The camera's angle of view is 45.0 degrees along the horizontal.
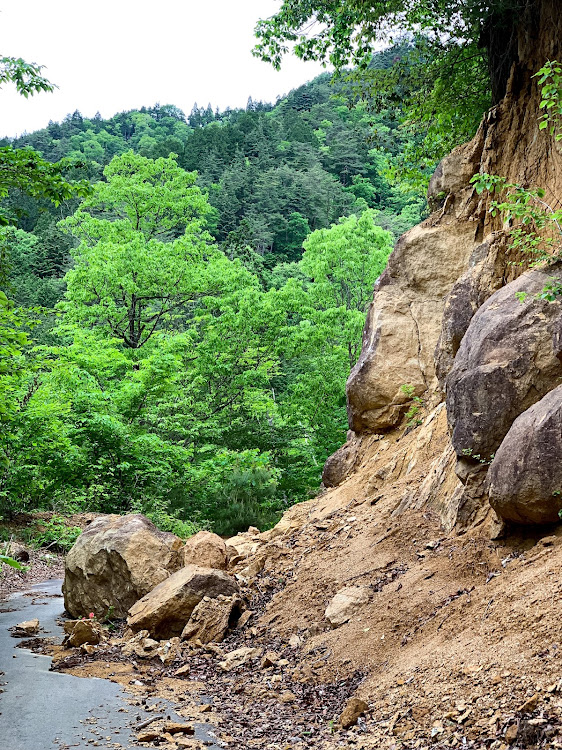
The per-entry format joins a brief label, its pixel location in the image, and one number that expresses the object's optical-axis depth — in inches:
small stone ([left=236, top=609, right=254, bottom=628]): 346.9
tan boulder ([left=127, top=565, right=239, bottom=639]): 352.2
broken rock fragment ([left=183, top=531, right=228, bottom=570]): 428.5
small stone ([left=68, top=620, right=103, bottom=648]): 344.8
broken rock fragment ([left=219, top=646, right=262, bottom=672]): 297.4
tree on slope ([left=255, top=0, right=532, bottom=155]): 418.0
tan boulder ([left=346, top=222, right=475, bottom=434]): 471.8
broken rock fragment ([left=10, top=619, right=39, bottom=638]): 374.6
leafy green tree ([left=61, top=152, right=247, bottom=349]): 965.2
